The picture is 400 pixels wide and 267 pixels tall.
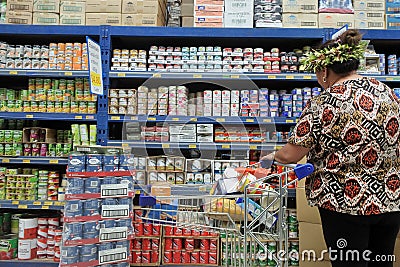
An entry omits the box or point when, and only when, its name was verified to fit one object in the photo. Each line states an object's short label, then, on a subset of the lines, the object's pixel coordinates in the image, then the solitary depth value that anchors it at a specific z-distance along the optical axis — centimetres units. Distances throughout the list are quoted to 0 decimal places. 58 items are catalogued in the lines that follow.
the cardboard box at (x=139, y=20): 393
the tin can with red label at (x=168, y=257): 370
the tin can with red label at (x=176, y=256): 370
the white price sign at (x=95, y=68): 329
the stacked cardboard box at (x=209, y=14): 392
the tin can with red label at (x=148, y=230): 371
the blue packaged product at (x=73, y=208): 296
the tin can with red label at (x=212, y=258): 369
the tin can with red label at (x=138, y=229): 371
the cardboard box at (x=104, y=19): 394
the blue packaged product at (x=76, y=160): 299
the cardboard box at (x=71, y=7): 397
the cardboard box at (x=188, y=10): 412
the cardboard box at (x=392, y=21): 394
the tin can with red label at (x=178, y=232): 371
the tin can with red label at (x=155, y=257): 369
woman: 167
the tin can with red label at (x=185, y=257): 370
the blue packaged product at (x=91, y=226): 301
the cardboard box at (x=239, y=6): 391
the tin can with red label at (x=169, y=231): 372
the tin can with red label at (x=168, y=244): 371
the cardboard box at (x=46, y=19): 395
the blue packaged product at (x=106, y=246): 306
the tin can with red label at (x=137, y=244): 369
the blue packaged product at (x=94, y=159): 304
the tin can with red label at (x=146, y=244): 369
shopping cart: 179
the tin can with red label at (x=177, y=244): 371
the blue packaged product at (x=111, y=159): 310
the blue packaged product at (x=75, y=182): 298
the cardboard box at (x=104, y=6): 395
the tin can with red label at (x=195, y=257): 368
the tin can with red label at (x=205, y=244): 369
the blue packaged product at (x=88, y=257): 299
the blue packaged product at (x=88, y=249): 299
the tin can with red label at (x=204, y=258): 368
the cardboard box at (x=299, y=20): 389
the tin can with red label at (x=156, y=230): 371
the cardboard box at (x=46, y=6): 396
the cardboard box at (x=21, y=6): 396
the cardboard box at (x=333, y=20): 388
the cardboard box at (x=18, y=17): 395
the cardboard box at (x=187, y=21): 410
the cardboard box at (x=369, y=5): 393
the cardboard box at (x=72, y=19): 395
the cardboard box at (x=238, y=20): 390
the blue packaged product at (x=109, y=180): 309
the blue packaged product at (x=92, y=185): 302
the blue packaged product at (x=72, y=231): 296
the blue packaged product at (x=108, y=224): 307
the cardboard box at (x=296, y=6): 390
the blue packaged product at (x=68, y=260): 294
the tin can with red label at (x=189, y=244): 370
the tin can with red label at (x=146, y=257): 368
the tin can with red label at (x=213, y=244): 370
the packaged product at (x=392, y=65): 381
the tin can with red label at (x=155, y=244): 370
